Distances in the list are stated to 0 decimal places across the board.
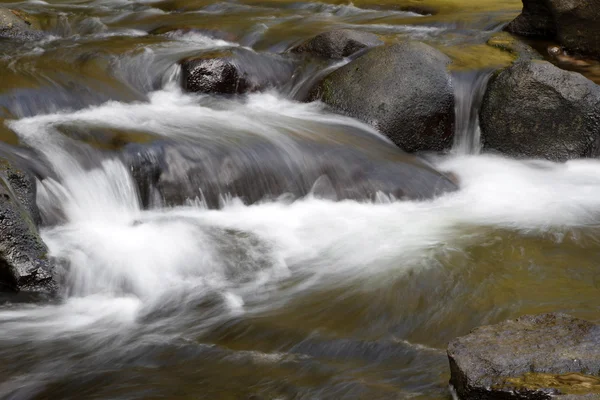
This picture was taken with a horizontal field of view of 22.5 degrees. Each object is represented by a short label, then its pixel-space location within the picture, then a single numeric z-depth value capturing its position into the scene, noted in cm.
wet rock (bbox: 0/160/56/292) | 970
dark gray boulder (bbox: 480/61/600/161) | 1571
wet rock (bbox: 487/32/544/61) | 1874
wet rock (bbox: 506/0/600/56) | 1858
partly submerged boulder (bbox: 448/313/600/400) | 639
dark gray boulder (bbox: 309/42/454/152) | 1583
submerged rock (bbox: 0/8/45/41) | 2016
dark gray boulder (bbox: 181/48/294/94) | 1715
